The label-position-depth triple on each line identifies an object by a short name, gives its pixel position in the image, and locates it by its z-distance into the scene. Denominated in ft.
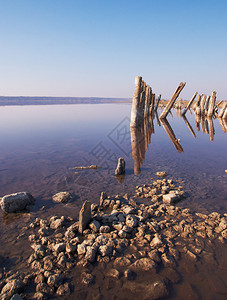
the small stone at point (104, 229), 11.84
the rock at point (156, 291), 7.91
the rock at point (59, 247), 10.18
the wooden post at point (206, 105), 92.59
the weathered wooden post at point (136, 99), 46.59
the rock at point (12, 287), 7.97
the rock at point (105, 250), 10.03
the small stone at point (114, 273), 8.84
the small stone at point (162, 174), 22.08
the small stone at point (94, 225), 11.95
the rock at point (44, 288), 8.15
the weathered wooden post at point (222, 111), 87.76
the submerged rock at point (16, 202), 14.28
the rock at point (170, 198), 15.66
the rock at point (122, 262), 9.47
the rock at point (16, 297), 7.52
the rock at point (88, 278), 8.56
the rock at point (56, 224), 12.42
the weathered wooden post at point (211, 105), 82.54
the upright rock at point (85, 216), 11.80
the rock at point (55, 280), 8.39
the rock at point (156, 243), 10.66
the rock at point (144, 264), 9.22
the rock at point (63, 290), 8.11
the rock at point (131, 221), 12.19
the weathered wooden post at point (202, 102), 95.86
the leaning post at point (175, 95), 59.31
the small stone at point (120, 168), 22.12
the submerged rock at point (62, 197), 16.08
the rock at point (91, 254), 9.67
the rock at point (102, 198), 15.47
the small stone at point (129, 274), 8.75
